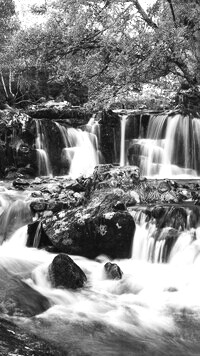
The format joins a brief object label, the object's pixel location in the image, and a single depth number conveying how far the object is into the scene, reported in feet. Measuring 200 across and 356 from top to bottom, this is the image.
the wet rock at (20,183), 50.01
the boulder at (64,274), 23.69
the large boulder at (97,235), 30.55
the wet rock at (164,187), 39.54
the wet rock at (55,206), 36.50
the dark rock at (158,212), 31.58
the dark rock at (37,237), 32.53
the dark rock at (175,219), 30.60
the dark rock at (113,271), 25.98
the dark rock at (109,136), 67.05
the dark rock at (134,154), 63.30
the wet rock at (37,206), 37.37
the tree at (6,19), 76.02
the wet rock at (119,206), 32.17
